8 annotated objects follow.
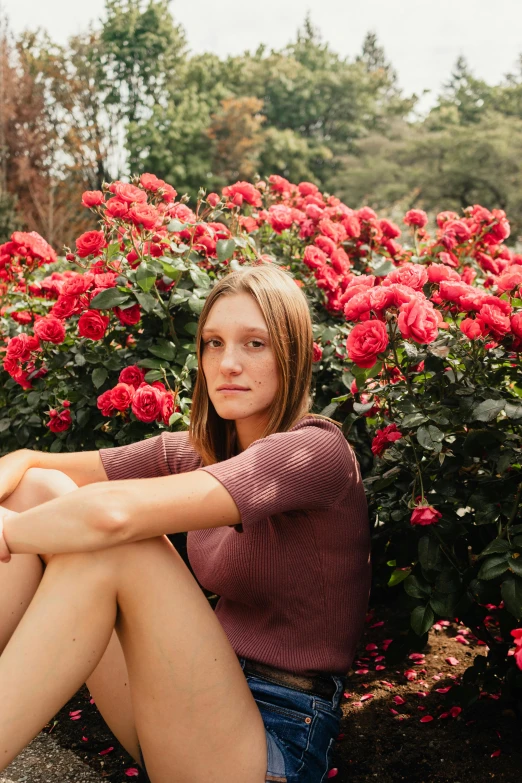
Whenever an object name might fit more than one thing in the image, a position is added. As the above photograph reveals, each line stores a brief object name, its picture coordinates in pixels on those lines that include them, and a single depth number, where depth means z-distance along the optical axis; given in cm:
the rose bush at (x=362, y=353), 170
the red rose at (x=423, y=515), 163
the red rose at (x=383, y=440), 188
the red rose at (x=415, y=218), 355
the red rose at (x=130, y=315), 254
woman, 146
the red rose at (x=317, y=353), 249
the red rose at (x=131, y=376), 243
